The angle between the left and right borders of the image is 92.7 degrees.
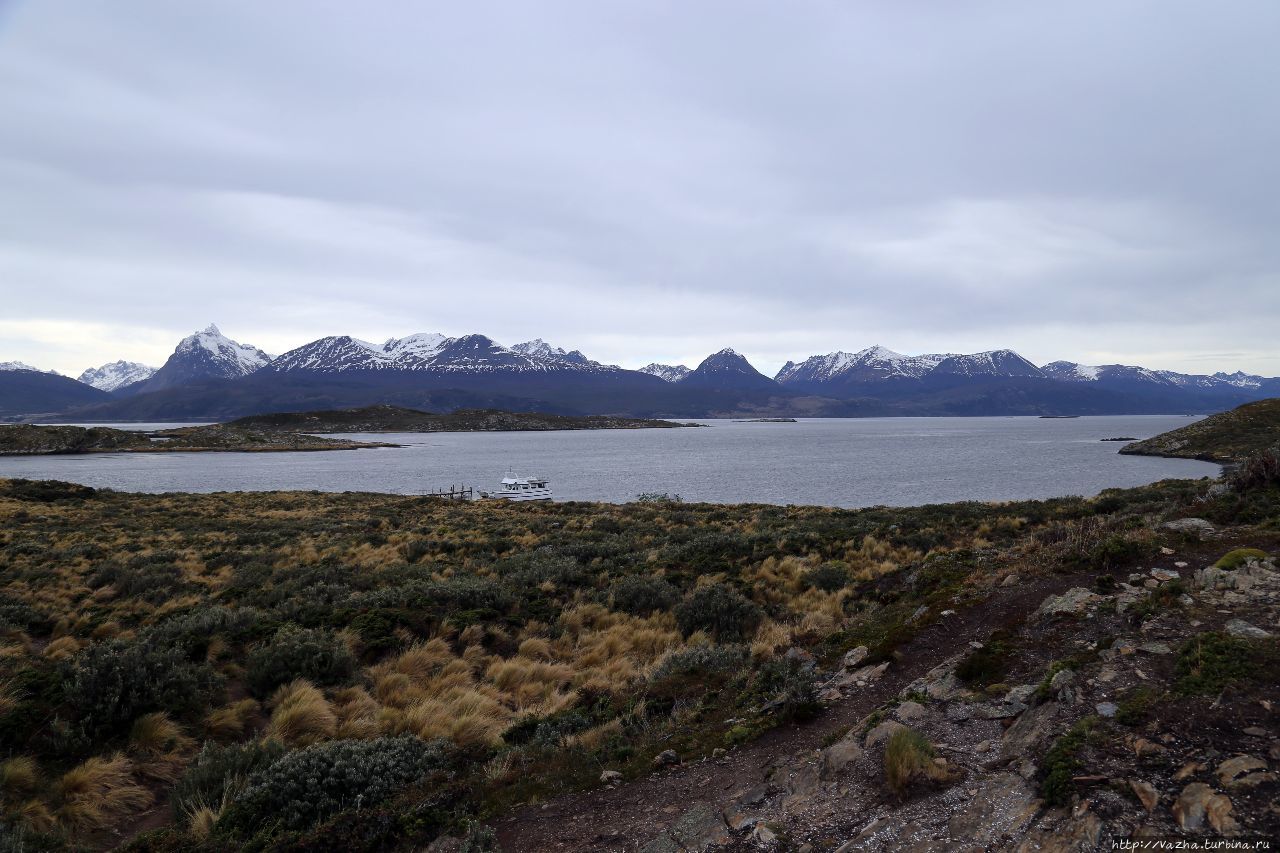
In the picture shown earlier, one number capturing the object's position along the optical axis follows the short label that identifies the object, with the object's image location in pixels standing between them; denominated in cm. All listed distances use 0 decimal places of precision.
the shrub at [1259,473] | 1280
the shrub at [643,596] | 1331
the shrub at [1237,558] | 745
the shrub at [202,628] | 970
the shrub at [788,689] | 643
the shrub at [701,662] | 895
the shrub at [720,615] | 1176
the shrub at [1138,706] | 438
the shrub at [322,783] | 562
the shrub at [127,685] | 741
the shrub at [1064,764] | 385
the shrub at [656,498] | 4480
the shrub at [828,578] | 1462
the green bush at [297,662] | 898
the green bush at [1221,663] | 451
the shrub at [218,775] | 602
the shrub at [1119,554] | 899
